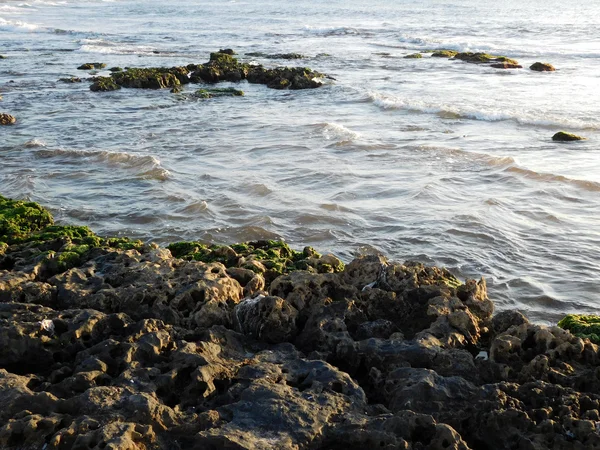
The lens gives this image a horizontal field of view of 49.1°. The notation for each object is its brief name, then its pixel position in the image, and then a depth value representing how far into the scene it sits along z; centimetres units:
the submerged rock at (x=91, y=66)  2727
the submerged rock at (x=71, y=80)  2370
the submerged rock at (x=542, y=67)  2572
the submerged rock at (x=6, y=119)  1666
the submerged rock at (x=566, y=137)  1498
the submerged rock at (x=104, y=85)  2219
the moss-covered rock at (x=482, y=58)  2844
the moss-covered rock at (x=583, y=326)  563
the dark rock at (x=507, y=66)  2691
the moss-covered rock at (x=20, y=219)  809
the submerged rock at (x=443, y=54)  3142
